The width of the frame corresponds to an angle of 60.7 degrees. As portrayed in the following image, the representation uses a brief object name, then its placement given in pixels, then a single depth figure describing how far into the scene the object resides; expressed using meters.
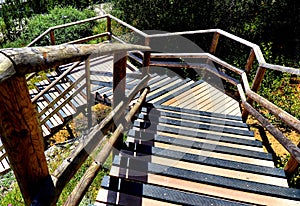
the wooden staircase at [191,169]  2.07
